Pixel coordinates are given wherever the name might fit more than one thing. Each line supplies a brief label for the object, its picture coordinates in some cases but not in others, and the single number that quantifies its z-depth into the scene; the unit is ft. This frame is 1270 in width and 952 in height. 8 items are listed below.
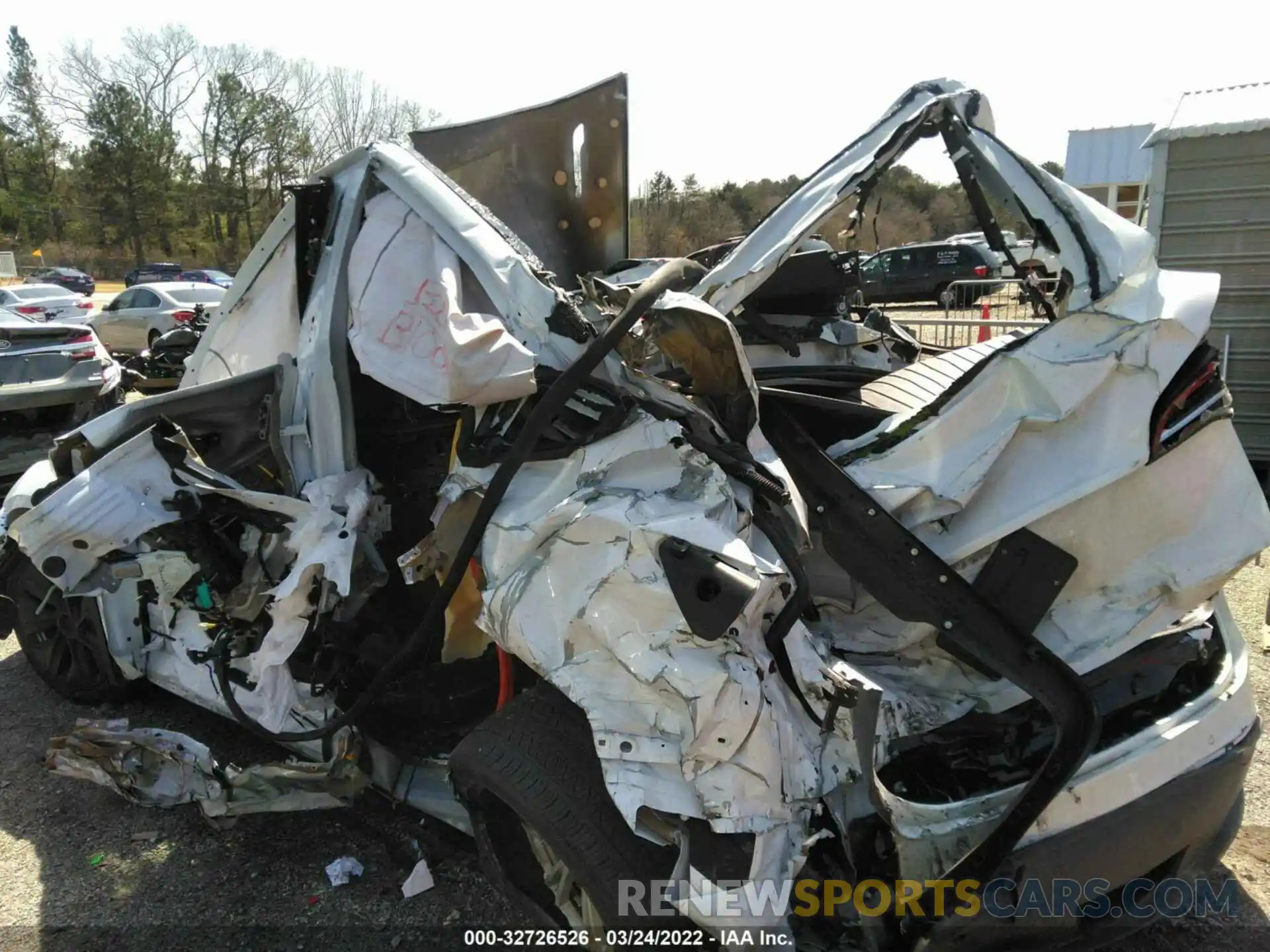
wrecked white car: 6.38
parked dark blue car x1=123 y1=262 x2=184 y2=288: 125.80
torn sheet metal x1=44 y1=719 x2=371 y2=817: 9.00
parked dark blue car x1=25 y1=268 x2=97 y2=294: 120.47
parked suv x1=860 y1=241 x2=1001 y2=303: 69.77
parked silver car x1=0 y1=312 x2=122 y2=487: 20.35
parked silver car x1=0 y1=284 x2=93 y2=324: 60.59
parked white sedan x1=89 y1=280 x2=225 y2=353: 55.62
